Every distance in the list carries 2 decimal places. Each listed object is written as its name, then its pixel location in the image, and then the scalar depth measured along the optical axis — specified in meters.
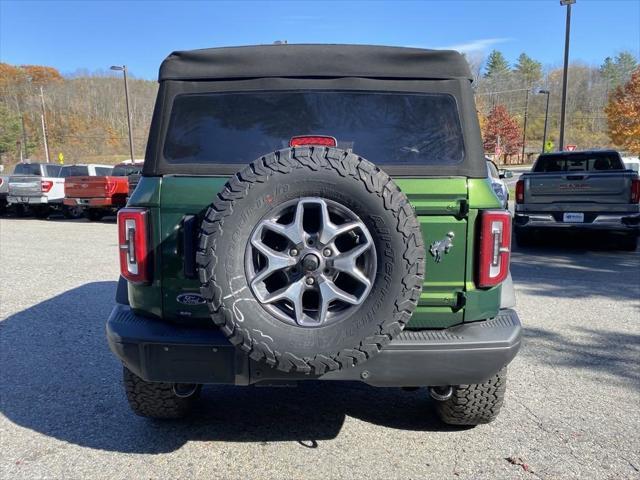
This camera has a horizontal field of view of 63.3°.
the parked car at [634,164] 18.19
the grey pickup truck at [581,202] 8.98
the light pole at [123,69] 31.99
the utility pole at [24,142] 75.99
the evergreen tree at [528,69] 96.69
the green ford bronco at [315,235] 2.32
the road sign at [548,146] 36.41
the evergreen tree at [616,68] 90.12
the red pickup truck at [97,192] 14.58
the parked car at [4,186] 16.77
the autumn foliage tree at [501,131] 70.06
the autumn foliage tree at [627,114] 28.53
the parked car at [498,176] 11.09
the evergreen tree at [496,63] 117.81
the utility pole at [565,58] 21.08
